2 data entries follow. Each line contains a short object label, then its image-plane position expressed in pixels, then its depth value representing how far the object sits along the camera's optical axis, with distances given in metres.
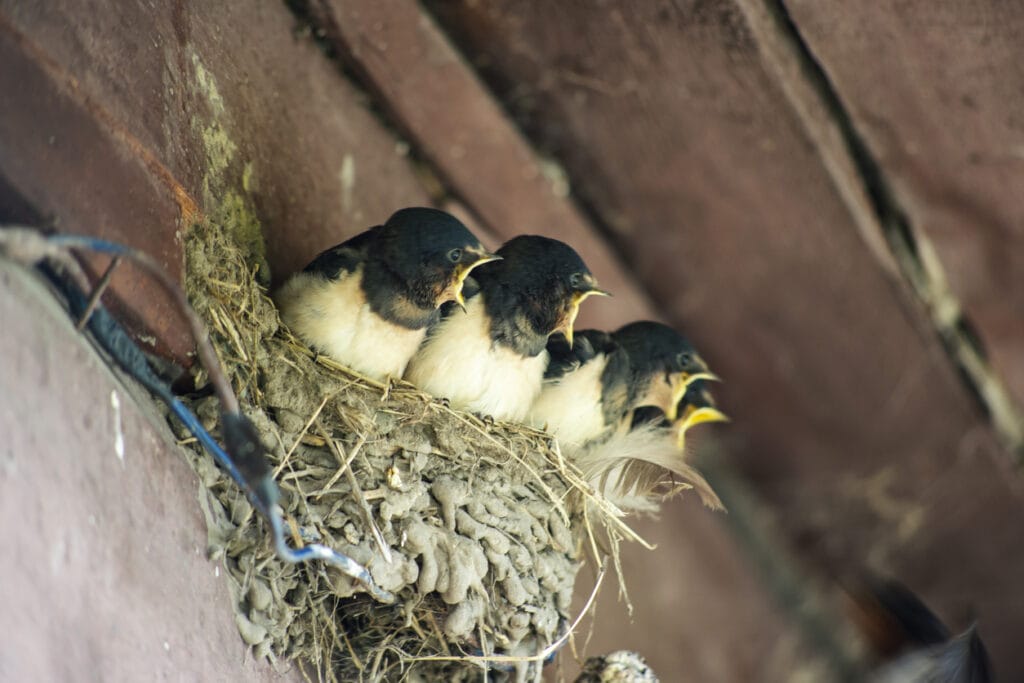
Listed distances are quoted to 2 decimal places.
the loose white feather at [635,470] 6.56
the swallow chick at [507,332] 6.40
